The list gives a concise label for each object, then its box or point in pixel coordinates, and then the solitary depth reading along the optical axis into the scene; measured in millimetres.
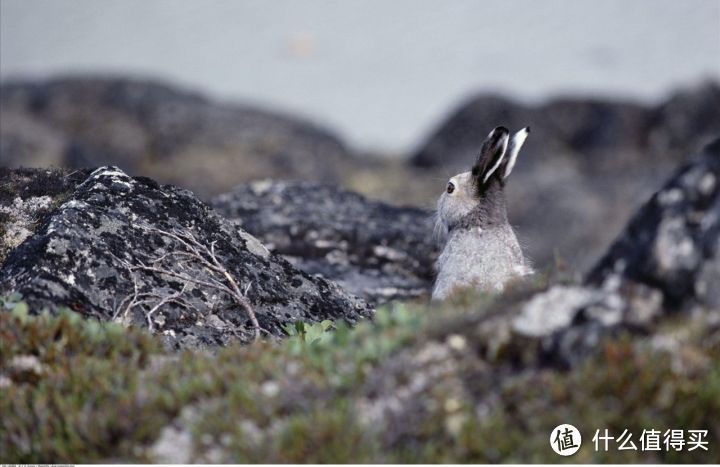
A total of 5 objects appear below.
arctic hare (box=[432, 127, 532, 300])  19172
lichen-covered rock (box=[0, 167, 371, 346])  15547
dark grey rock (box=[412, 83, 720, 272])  59562
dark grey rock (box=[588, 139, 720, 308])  11609
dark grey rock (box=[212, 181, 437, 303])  25875
